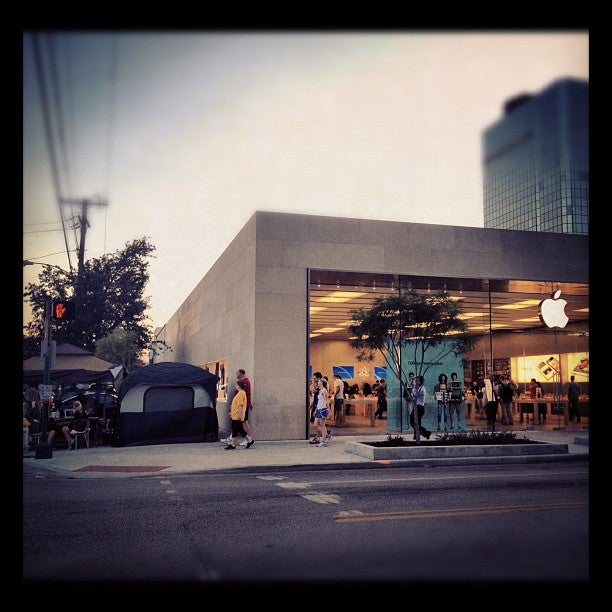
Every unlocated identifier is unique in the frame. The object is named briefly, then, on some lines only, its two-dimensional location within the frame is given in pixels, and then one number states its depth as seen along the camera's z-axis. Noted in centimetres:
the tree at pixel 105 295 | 3872
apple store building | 1869
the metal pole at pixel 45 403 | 1451
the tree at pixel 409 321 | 1535
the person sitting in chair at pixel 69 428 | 1627
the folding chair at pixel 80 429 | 1680
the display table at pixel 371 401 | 2238
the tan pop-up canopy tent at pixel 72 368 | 2250
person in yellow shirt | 1611
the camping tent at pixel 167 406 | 1739
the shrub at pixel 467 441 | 1491
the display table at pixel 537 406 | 2323
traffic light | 1489
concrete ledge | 1380
